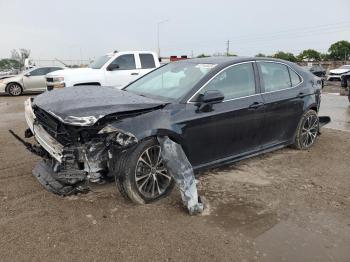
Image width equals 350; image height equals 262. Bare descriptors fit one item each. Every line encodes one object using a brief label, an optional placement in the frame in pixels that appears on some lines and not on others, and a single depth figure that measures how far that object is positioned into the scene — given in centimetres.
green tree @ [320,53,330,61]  8414
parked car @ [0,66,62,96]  1823
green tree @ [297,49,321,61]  8162
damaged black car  400
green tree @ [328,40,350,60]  7988
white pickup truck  1148
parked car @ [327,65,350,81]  2552
